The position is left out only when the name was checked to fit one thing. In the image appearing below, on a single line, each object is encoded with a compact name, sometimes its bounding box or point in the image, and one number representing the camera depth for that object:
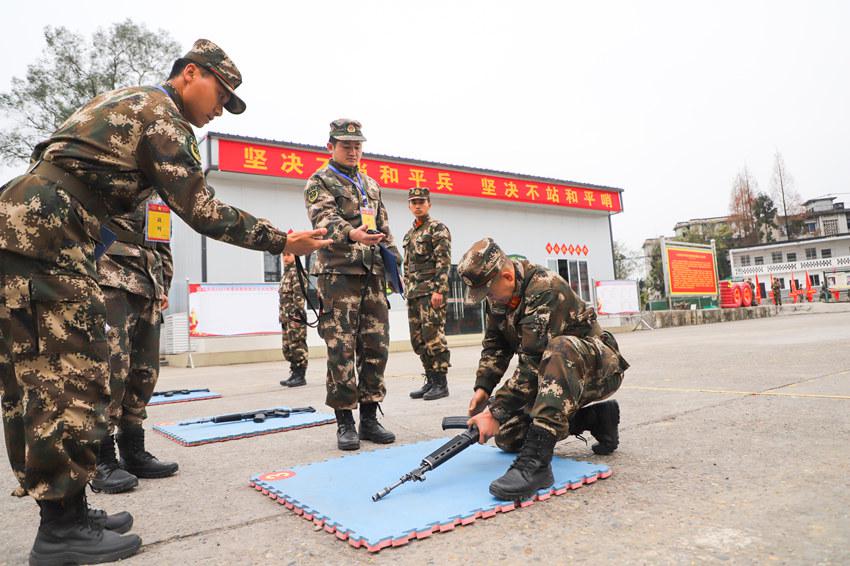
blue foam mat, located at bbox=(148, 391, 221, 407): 5.11
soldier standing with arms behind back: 4.92
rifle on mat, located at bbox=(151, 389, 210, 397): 5.45
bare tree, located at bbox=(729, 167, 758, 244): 51.91
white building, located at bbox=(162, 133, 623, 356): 11.23
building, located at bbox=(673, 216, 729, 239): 58.61
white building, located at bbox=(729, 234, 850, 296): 49.31
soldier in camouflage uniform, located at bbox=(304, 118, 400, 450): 2.96
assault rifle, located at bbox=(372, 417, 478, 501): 1.89
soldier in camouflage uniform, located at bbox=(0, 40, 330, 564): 1.51
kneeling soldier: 1.99
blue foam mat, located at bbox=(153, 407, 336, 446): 3.21
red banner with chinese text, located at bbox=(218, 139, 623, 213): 11.31
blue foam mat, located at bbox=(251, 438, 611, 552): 1.64
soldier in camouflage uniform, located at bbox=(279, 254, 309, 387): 6.12
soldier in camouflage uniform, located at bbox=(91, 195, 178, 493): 2.33
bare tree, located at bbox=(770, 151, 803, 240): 50.28
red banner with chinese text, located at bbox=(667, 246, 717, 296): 18.19
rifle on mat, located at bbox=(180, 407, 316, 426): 3.66
